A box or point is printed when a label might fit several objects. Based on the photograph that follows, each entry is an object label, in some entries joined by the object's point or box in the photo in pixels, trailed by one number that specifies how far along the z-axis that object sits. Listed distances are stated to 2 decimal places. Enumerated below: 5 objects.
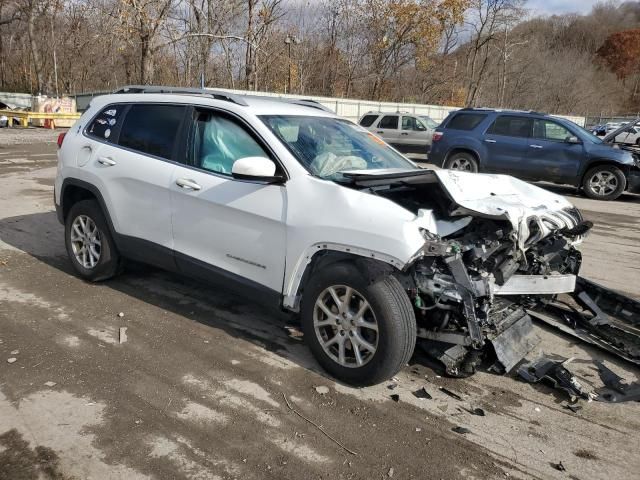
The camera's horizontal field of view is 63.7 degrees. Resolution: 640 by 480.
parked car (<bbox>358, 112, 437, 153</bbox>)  19.00
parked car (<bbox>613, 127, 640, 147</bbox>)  24.91
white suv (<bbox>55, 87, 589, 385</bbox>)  3.19
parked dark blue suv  11.65
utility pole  27.15
